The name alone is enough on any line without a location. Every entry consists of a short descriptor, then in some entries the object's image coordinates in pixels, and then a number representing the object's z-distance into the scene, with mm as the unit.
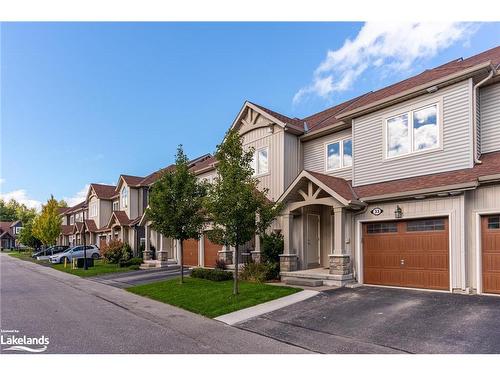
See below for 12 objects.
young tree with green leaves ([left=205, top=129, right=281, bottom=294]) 12180
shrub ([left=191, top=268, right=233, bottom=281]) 16453
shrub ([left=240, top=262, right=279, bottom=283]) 15438
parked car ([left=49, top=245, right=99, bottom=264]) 34000
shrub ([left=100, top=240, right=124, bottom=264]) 29312
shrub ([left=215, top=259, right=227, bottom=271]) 19375
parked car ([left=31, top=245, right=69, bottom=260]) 39719
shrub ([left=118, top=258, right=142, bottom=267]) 26500
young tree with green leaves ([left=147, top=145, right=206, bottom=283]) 16531
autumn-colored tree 40156
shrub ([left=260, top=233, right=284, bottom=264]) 16041
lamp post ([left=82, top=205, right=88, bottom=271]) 25928
